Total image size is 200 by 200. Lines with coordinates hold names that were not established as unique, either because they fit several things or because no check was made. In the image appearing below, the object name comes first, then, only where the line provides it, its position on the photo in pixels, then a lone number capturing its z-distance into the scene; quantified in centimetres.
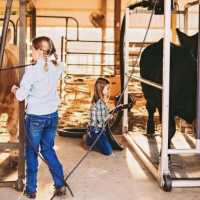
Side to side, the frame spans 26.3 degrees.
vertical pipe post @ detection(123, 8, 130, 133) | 551
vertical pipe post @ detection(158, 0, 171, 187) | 347
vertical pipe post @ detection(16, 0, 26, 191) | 329
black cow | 400
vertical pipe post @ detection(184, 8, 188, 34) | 557
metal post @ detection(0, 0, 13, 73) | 298
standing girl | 310
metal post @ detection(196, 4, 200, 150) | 350
